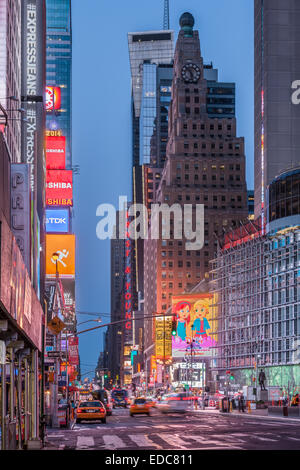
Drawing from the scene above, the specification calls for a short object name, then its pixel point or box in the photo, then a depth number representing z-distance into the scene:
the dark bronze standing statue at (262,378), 92.61
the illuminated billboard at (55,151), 107.44
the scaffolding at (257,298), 117.25
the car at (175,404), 71.83
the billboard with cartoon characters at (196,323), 157.75
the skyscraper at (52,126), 144.75
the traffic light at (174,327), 58.52
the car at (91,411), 54.06
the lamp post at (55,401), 47.69
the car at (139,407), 67.81
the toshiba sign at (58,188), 102.22
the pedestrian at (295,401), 85.04
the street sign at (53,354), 44.39
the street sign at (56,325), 39.09
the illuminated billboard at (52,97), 121.97
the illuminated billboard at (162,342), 187.75
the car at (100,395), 98.69
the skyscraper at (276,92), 164.25
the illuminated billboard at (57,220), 98.44
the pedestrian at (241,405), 76.04
